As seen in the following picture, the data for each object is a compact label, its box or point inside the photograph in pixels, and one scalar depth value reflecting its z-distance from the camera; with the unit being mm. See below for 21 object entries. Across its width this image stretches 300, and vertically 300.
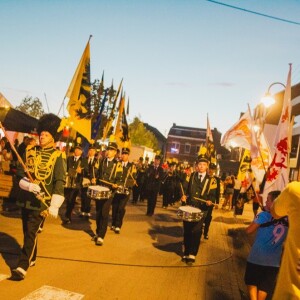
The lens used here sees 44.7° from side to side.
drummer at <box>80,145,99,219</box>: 10210
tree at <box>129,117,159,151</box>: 65375
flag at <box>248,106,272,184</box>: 7300
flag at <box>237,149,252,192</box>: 12505
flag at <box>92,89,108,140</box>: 14927
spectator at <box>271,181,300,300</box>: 2762
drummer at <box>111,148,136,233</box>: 9133
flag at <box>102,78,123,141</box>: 15642
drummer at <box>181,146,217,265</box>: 7637
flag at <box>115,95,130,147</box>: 17094
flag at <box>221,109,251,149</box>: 9570
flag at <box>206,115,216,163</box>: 16855
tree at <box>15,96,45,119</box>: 96788
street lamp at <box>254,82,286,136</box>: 11489
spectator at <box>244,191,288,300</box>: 4594
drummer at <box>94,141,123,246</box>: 8742
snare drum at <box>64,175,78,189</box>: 9906
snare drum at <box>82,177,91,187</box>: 10242
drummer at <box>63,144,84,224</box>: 9641
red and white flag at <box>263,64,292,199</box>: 6781
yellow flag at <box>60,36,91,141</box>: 10919
